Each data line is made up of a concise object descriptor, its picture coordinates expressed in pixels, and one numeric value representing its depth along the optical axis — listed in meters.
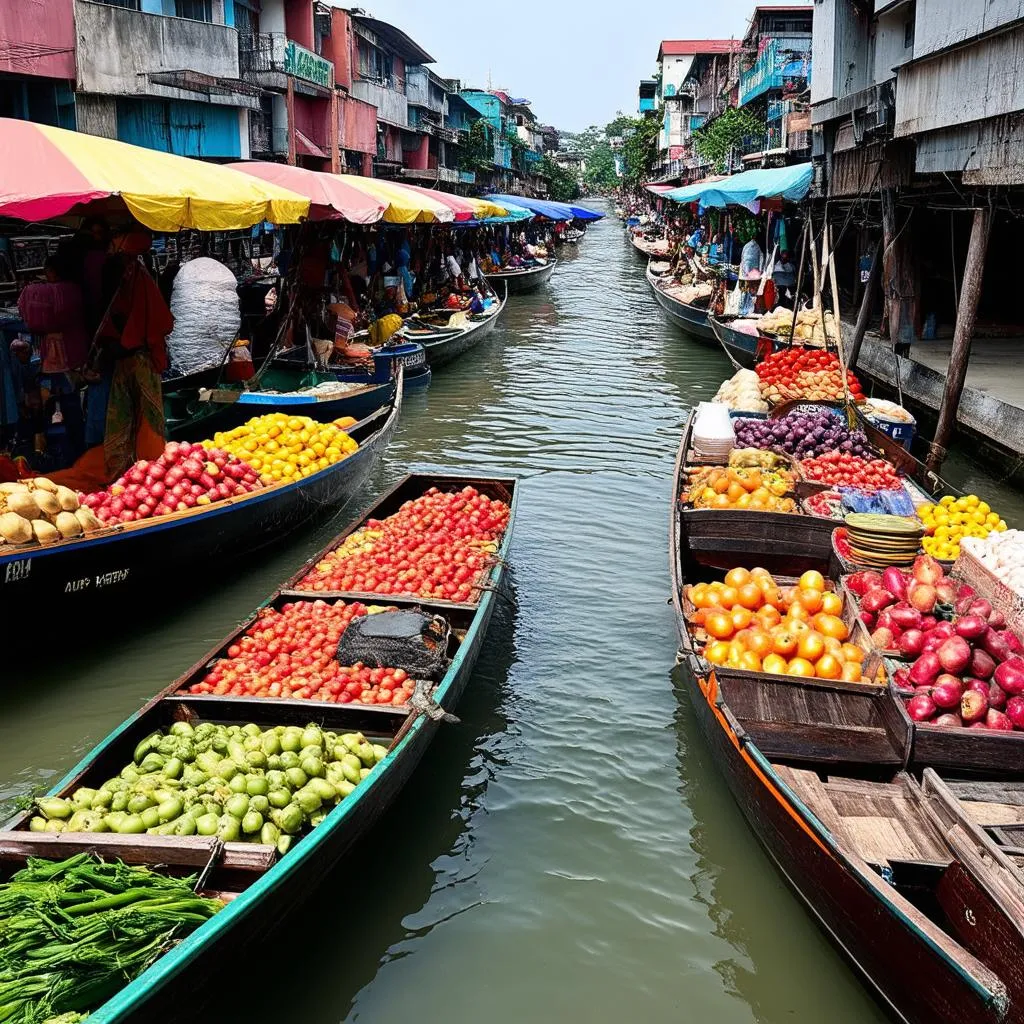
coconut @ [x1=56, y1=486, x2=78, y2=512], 6.36
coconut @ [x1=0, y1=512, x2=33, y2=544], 5.86
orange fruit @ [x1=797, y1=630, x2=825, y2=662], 5.38
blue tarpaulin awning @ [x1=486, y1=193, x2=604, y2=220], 30.86
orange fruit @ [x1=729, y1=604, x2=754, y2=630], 5.89
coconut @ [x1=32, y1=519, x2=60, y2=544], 6.02
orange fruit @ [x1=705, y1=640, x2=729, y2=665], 5.68
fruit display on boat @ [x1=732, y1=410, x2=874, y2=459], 9.60
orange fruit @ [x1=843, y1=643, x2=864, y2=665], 5.37
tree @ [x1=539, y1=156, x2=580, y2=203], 95.95
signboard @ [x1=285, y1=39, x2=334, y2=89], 25.66
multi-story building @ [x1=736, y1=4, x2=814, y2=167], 23.16
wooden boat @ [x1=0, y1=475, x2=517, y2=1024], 3.15
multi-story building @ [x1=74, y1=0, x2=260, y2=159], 17.69
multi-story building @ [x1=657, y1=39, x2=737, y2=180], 63.31
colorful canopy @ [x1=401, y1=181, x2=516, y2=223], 17.52
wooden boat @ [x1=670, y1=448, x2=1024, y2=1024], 3.30
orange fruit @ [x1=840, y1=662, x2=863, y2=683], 5.23
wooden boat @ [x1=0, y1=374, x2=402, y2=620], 6.01
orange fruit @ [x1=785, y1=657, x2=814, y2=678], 5.32
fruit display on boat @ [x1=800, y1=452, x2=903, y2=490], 8.52
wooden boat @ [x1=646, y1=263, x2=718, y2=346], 21.47
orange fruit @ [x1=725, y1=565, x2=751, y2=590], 6.41
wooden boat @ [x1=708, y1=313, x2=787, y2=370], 15.99
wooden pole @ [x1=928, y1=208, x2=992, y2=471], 10.41
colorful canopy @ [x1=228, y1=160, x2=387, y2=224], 11.46
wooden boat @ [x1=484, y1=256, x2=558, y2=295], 30.88
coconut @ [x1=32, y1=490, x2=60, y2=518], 6.18
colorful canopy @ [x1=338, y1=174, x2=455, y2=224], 13.36
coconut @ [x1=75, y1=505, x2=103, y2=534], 6.37
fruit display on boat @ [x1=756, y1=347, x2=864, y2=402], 12.02
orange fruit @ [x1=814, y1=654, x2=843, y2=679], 5.25
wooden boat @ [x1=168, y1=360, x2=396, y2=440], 10.89
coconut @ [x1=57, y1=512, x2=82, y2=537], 6.17
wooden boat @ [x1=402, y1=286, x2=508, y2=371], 17.98
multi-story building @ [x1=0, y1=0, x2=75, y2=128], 15.62
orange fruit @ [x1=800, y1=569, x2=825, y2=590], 6.29
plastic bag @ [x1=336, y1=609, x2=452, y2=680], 5.39
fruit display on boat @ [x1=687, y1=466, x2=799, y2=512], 7.84
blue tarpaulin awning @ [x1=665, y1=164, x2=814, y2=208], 16.47
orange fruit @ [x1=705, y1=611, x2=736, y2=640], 5.85
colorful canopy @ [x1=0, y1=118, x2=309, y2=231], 6.19
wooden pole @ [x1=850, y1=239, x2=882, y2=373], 14.34
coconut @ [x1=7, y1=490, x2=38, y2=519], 6.03
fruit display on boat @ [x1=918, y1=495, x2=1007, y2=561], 6.82
